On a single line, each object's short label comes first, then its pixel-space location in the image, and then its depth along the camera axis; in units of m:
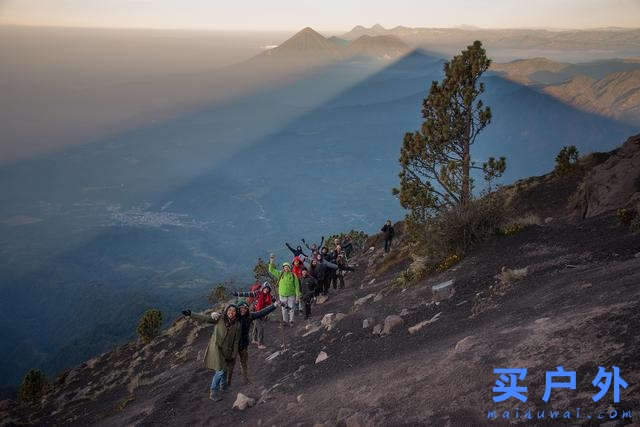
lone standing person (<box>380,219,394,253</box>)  24.24
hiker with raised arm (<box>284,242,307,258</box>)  15.66
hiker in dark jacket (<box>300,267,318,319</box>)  15.02
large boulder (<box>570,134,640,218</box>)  13.93
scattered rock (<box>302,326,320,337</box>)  13.11
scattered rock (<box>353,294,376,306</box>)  14.50
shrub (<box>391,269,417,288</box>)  14.20
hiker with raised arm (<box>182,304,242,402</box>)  8.85
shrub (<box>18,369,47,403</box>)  30.30
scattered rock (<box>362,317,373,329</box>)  11.28
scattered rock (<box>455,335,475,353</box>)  6.70
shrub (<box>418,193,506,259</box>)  14.04
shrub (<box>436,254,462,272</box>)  13.52
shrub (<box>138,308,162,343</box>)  31.83
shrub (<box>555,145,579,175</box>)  22.75
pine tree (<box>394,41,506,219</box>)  16.88
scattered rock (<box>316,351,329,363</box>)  10.29
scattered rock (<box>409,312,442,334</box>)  9.54
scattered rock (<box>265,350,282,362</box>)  12.08
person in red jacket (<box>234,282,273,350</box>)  12.43
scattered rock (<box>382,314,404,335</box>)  10.34
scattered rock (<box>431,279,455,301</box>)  10.91
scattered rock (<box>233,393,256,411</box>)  9.15
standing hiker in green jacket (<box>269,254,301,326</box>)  14.05
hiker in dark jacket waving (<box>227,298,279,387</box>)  9.21
